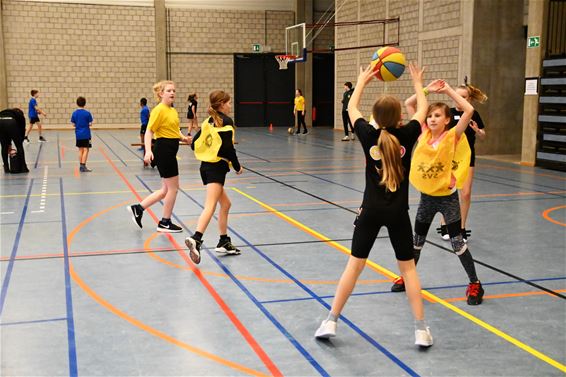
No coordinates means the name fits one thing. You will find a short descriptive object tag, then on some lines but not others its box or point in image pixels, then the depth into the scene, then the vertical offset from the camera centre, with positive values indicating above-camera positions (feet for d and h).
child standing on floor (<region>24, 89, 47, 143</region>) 77.30 -1.83
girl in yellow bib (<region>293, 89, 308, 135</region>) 89.40 -1.40
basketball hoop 92.68 +5.37
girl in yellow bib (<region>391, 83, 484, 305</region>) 18.57 -2.32
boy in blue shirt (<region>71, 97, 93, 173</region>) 48.52 -2.62
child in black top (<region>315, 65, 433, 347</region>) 14.84 -2.35
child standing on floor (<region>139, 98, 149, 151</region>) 57.31 -1.72
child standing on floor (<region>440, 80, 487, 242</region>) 25.41 -2.72
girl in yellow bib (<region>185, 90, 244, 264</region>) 23.25 -1.97
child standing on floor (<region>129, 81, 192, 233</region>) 27.37 -1.99
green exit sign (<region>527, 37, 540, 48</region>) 52.70 +4.51
